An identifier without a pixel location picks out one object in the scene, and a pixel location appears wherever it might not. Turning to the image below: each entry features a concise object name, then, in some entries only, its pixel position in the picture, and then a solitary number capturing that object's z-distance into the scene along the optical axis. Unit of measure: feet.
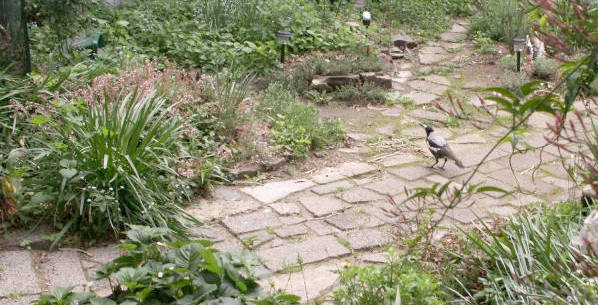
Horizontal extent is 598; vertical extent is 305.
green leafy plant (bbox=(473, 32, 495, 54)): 29.58
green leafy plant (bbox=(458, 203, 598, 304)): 9.53
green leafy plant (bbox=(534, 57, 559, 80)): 25.71
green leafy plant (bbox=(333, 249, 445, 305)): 9.83
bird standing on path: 17.76
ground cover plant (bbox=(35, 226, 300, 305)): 8.80
